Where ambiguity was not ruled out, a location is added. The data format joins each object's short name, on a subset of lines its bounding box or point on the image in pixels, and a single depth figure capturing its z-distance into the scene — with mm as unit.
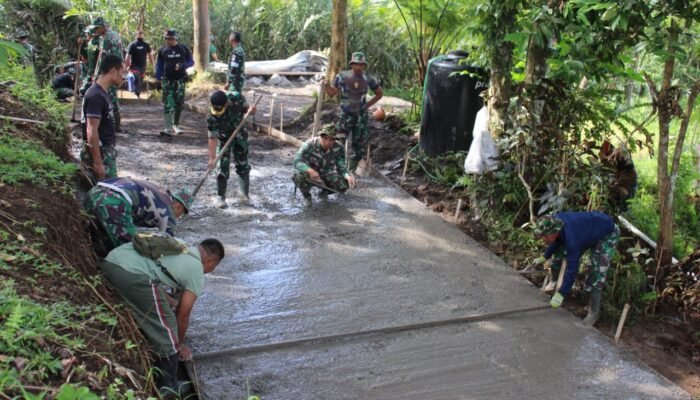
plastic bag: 7059
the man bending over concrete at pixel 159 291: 3826
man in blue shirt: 5395
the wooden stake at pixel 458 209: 7297
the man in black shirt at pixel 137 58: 11008
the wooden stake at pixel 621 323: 5137
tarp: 15891
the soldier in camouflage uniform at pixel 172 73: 10031
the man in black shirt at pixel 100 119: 5520
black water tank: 8930
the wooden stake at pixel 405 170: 8423
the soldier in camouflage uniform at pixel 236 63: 9484
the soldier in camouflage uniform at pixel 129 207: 4516
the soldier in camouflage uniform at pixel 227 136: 7188
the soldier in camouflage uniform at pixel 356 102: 8773
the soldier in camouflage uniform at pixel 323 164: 7414
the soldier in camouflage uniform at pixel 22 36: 12895
